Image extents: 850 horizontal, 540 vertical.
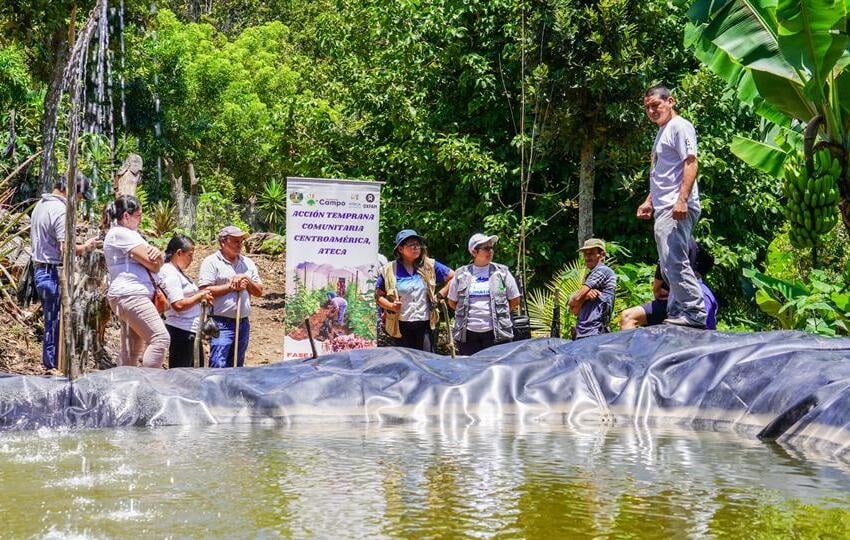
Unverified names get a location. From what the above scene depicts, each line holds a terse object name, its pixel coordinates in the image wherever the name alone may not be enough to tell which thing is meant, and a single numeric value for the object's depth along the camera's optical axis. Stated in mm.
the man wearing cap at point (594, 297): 8891
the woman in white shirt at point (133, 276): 8031
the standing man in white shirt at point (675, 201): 7766
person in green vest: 9125
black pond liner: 6742
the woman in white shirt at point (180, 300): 8336
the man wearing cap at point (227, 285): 8656
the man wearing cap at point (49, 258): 9000
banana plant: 8906
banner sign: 9891
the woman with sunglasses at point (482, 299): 9062
